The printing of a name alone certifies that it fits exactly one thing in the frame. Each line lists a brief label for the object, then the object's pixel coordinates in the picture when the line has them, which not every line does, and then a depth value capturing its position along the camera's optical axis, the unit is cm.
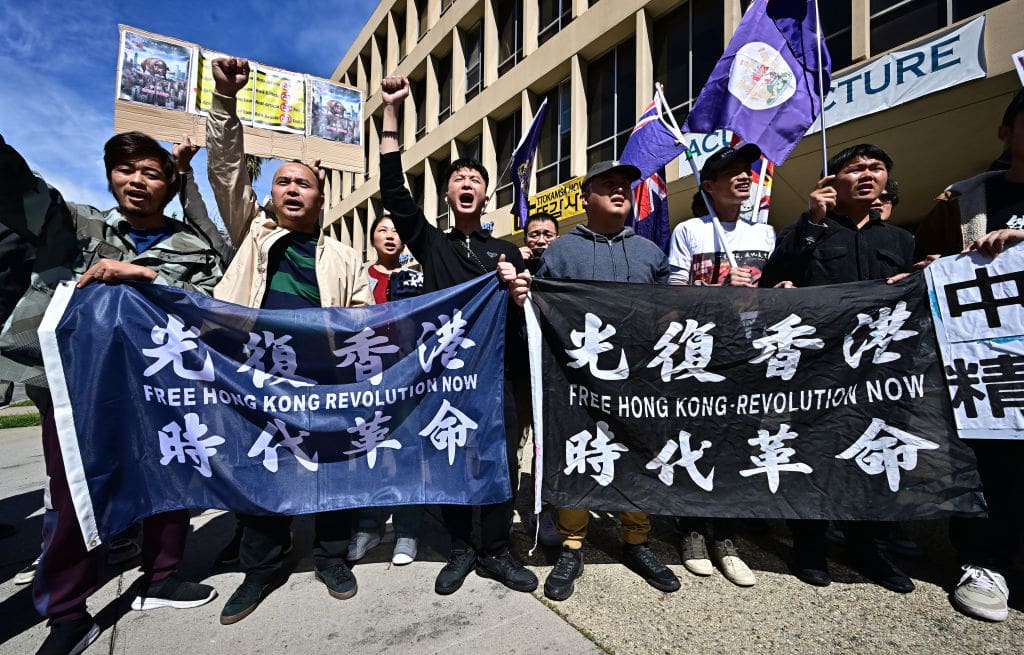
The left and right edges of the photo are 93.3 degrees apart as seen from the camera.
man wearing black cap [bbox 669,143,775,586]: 267
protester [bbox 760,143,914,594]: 245
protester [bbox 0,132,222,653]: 193
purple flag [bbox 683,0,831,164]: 307
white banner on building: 516
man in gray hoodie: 243
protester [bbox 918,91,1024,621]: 216
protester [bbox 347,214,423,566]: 274
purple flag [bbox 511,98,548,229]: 473
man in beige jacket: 234
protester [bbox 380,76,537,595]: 244
